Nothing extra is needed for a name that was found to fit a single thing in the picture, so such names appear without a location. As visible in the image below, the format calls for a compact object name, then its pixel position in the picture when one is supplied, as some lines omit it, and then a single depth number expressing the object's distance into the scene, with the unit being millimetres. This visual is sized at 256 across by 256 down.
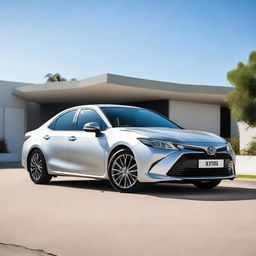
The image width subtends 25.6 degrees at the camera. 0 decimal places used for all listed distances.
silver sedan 8883
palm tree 62941
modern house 25531
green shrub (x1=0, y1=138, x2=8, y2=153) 29406
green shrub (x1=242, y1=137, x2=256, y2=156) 22306
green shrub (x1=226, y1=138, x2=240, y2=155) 24775
